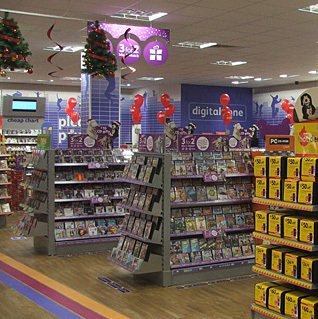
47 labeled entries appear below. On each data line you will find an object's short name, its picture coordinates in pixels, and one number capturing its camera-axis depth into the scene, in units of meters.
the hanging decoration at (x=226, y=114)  17.81
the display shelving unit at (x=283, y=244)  4.51
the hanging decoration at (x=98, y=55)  8.52
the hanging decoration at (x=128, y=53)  8.34
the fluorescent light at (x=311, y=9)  8.63
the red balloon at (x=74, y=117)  19.87
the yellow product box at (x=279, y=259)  4.83
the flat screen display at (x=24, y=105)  13.87
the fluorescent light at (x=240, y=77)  18.31
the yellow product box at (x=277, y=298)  4.77
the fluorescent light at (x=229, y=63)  14.78
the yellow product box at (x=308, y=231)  4.49
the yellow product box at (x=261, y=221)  5.01
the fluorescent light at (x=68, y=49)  12.62
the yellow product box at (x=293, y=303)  4.59
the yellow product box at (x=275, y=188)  4.86
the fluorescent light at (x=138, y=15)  8.86
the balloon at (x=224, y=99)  17.19
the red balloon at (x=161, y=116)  17.66
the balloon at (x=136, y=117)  18.31
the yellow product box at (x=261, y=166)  5.04
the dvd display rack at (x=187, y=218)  7.14
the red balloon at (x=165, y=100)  17.34
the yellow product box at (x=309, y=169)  4.55
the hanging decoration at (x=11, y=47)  7.52
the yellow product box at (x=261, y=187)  5.02
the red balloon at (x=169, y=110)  17.47
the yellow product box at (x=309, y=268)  4.50
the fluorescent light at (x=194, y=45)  11.91
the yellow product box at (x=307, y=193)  4.51
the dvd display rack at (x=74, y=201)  9.14
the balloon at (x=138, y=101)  17.44
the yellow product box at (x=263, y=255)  4.98
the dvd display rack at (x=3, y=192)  11.62
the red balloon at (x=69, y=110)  19.64
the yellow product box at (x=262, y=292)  4.96
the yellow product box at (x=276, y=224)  4.82
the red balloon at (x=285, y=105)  17.97
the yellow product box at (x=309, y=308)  4.42
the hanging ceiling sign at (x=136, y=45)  8.41
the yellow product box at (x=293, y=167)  4.71
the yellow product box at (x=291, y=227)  4.66
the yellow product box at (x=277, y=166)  4.86
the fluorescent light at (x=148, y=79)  19.47
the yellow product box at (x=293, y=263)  4.66
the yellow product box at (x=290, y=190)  4.68
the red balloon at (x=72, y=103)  19.31
